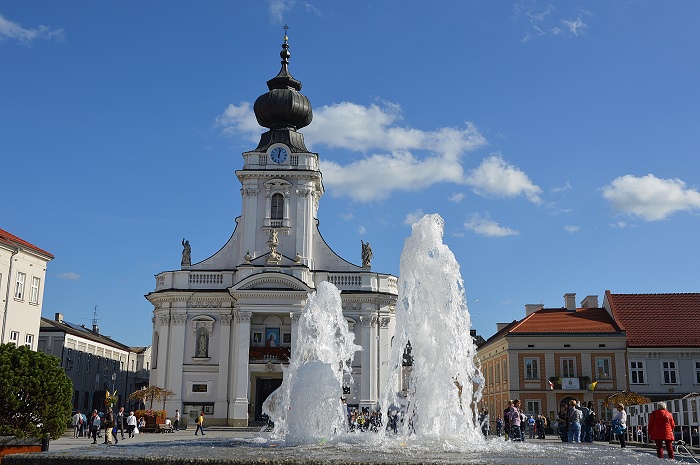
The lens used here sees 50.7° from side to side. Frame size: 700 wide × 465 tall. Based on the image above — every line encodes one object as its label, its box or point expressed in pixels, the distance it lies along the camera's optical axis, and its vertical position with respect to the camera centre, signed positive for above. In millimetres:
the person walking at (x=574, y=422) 25339 -633
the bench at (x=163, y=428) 39969 -1597
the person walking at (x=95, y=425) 29942 -1151
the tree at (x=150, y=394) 44906 +237
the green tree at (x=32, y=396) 20438 +6
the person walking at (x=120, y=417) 34325 -892
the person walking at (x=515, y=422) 24734 -636
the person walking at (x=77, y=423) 35406 -1259
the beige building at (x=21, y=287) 37469 +5650
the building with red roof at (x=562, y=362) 47781 +2660
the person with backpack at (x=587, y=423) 27328 -703
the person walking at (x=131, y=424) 35072 -1229
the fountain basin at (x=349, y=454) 11391 -974
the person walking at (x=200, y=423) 38391 -1249
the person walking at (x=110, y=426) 27219 -1065
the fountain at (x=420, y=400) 15328 +33
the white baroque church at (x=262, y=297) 47719 +6657
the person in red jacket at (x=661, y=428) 16953 -539
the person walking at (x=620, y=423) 23953 -613
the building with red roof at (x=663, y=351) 47219 +3380
